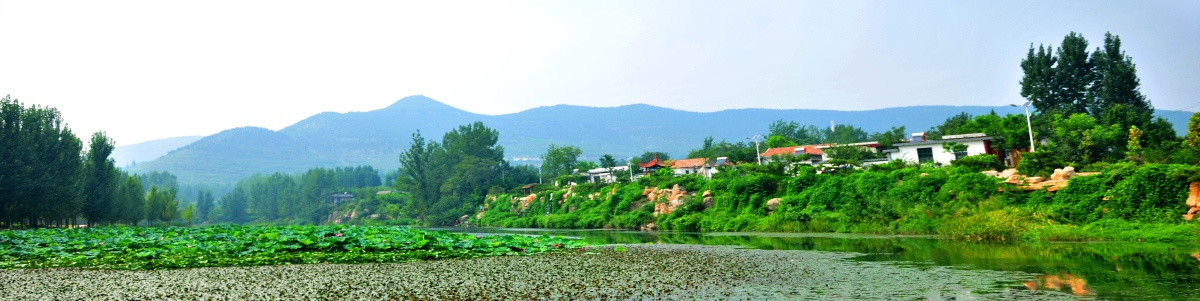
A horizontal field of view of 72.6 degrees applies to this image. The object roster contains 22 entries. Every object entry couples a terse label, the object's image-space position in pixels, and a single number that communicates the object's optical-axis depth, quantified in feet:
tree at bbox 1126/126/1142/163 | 121.53
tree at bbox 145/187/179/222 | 317.22
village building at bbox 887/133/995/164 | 169.07
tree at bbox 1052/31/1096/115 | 208.23
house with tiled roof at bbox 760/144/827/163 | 192.87
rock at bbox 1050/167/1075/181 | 93.79
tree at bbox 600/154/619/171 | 314.12
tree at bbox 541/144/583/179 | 397.60
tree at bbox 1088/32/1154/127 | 196.13
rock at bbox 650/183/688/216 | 176.76
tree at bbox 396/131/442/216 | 354.33
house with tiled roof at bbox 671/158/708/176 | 290.46
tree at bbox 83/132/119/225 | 220.90
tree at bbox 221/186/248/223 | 520.01
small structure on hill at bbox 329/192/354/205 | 516.61
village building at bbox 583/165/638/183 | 280.90
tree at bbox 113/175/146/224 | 262.47
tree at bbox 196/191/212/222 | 529.45
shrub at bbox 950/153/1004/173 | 119.24
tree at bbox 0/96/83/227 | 160.77
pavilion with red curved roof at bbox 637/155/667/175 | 302.99
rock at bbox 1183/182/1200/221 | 76.02
